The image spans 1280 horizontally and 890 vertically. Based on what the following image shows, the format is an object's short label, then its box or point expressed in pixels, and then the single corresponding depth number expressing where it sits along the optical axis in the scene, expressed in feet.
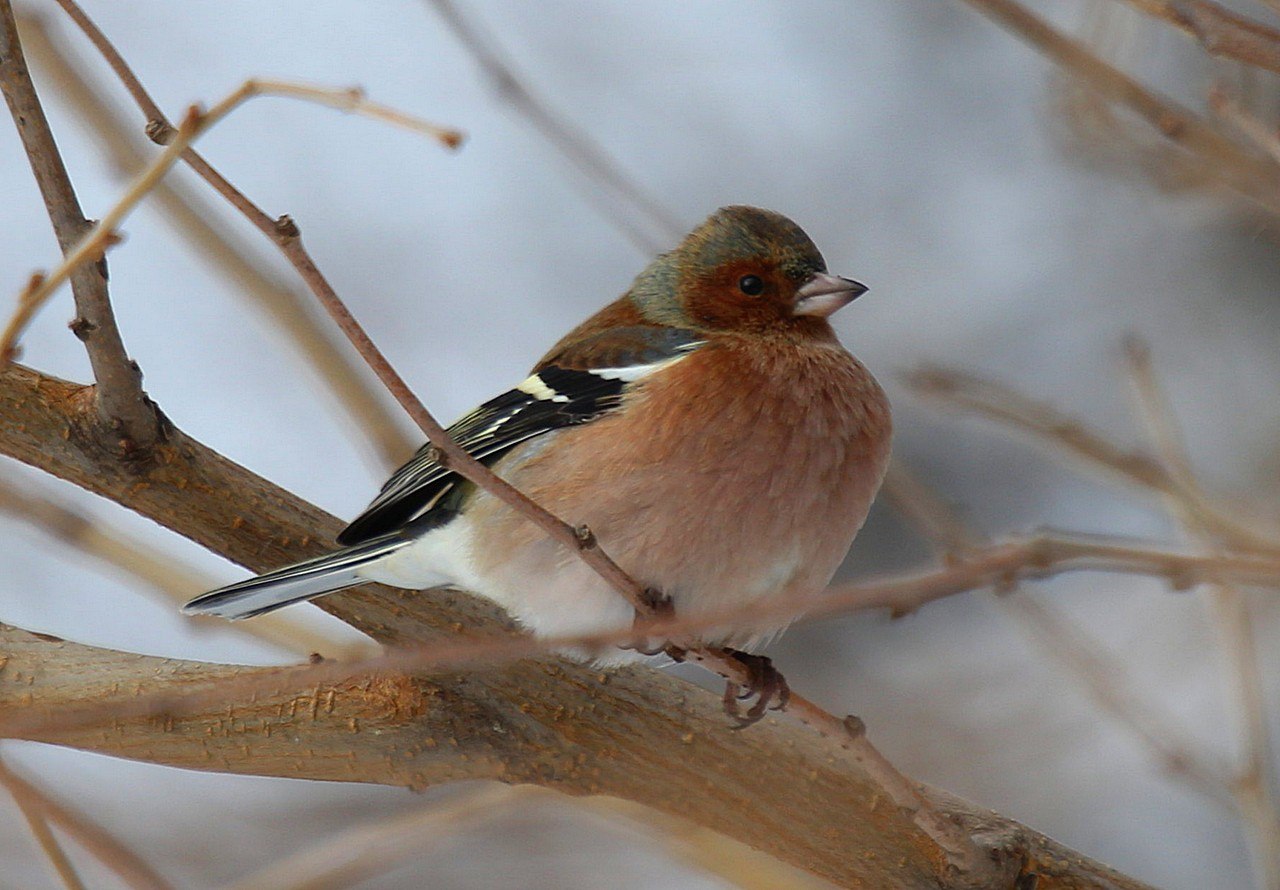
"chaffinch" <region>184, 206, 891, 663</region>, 23.26
